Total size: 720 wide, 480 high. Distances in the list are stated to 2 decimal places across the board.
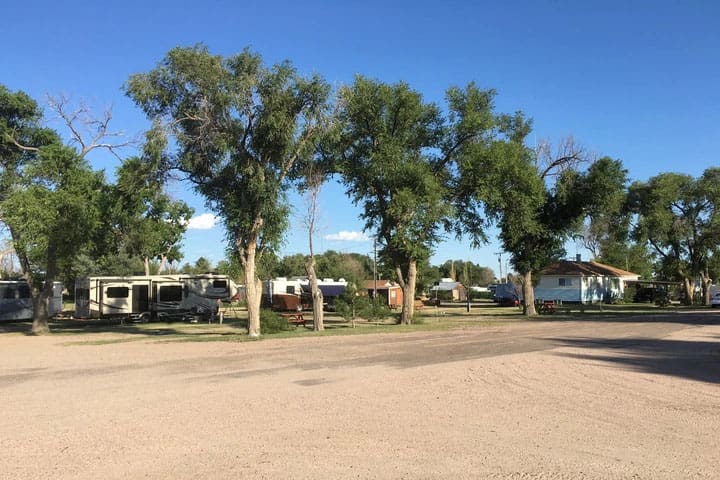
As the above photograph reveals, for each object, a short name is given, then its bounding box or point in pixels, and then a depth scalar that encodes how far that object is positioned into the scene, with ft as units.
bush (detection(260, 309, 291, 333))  90.99
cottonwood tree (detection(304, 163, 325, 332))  92.12
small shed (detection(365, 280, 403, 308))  210.18
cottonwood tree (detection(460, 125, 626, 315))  110.63
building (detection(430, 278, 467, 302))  265.95
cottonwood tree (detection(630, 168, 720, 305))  174.50
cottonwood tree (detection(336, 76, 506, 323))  103.60
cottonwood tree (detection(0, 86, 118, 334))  84.43
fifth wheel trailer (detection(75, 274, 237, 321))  121.19
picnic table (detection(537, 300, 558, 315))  153.99
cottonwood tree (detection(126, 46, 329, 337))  75.00
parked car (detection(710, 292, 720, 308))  172.55
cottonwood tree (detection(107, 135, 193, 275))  78.48
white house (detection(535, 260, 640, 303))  201.57
